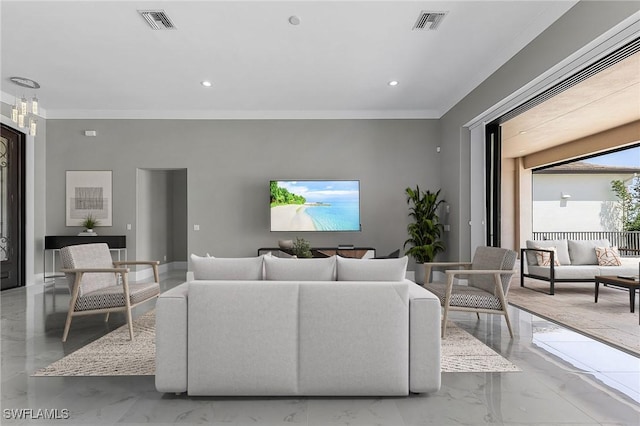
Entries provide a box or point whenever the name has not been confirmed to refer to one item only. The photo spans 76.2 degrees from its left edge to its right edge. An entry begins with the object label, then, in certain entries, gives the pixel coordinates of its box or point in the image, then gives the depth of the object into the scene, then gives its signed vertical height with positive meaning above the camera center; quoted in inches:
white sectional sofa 92.0 -28.1
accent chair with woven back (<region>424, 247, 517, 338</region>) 140.5 -27.4
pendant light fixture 168.7 +61.2
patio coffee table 177.1 -31.0
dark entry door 249.3 +6.6
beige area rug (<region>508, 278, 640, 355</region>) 146.8 -44.2
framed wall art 285.3 +14.7
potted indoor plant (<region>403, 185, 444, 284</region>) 268.8 -9.7
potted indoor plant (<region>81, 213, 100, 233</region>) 279.4 -3.5
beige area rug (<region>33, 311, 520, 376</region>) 111.6 -42.2
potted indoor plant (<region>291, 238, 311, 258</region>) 216.8 -18.5
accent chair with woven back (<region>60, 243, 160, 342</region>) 141.6 -26.9
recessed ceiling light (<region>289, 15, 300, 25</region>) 155.3 +75.6
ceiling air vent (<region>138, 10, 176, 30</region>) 152.0 +76.1
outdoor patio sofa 239.8 -30.5
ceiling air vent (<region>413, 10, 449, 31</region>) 152.8 +75.4
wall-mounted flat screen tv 278.7 +7.7
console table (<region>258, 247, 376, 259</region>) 261.9 -23.2
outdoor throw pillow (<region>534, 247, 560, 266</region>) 248.7 -26.6
